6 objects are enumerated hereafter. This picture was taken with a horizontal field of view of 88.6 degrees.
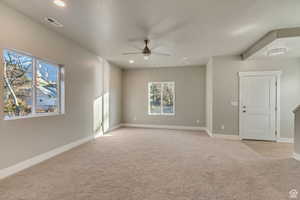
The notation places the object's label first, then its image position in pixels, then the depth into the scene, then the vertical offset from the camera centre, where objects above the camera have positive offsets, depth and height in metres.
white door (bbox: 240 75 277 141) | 5.05 -0.30
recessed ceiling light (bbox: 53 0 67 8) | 2.40 +1.52
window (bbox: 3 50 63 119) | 2.72 +0.25
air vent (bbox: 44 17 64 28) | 2.99 +1.54
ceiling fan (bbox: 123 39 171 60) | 3.88 +1.19
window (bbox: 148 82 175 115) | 7.31 +0.01
